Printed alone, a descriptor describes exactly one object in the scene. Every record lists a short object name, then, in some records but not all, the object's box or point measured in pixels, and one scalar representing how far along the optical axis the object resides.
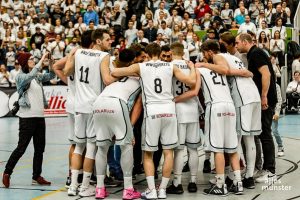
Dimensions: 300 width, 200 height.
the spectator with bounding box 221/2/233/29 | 22.58
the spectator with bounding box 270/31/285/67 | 19.81
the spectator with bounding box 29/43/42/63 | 22.14
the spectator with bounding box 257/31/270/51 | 18.56
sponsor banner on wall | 19.33
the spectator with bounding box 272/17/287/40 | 20.44
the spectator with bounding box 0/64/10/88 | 20.75
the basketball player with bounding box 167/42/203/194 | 7.94
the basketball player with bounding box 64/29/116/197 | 7.90
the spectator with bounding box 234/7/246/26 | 22.12
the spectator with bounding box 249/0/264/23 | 22.50
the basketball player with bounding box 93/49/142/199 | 7.58
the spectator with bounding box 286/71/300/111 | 18.73
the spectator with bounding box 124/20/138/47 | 22.06
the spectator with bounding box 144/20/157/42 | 21.67
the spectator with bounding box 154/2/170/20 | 22.91
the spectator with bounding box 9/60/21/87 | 20.94
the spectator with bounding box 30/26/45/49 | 22.97
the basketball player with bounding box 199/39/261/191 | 8.20
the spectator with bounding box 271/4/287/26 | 21.70
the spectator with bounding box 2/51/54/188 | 8.55
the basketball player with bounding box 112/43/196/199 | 7.66
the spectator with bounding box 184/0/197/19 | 23.85
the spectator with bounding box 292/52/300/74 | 20.12
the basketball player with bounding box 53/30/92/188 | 8.42
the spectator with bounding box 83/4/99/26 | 23.92
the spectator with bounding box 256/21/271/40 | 20.06
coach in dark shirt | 8.47
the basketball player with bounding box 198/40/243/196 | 7.81
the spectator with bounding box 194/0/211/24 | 23.25
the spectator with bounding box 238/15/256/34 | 20.45
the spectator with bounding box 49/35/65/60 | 21.98
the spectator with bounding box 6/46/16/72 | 22.78
